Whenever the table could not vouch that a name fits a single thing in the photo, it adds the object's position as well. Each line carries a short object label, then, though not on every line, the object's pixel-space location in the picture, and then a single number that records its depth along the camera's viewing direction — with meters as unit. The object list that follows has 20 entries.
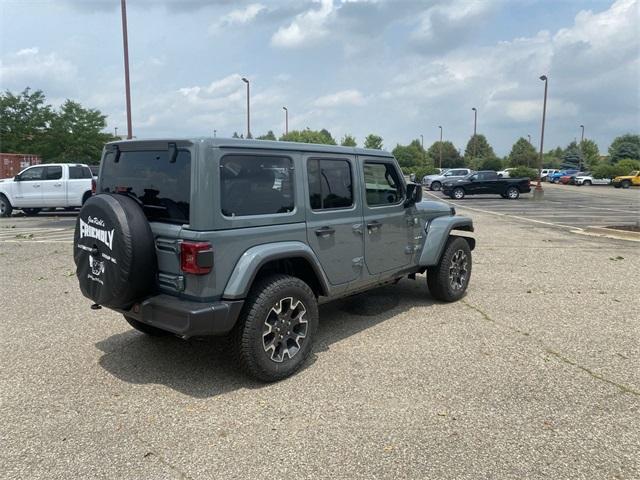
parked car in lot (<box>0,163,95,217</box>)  16.00
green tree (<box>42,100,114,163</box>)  30.64
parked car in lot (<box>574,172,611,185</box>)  49.47
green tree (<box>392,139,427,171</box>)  75.19
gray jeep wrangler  3.50
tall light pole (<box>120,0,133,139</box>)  17.00
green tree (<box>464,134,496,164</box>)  97.71
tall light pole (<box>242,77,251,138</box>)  30.26
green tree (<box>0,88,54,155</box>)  30.65
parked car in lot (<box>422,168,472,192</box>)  39.09
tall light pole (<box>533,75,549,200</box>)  29.55
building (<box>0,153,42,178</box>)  24.30
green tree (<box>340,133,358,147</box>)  83.12
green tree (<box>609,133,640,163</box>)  71.19
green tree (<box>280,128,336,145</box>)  65.69
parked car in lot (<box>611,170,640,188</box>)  44.09
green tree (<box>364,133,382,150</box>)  78.90
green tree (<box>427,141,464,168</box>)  89.19
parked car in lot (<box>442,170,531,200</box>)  29.70
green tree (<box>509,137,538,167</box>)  79.44
